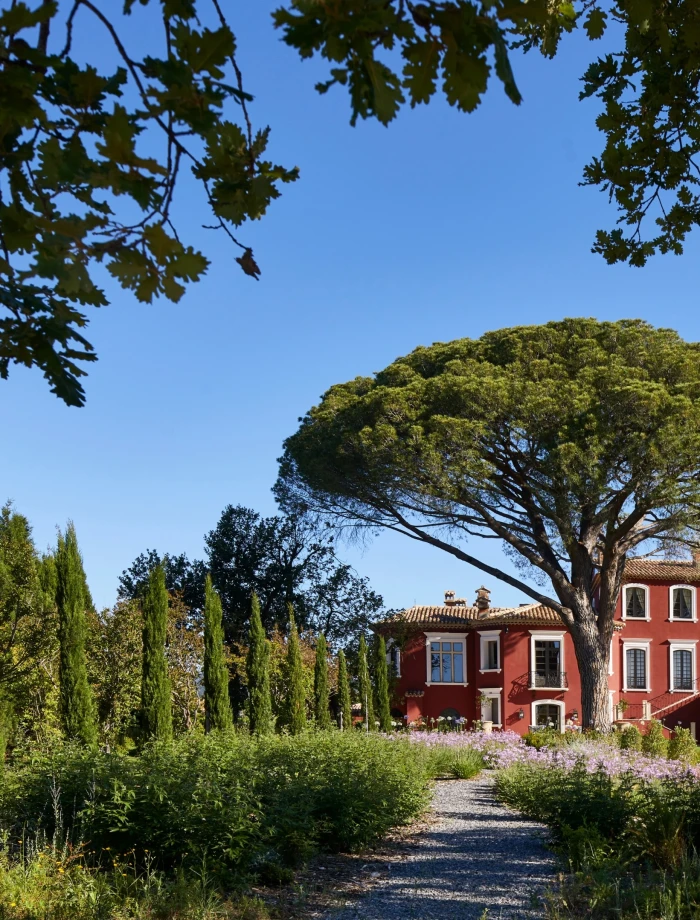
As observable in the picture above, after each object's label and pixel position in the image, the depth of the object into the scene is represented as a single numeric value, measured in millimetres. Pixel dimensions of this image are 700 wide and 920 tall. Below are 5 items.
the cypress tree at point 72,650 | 13359
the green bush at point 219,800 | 6750
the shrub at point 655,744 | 17750
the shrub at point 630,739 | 17391
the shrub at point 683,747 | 17427
